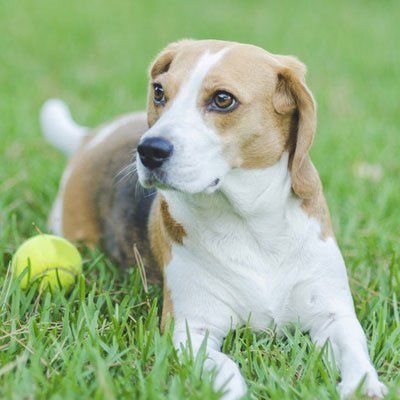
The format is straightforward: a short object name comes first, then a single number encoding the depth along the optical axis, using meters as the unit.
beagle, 3.20
